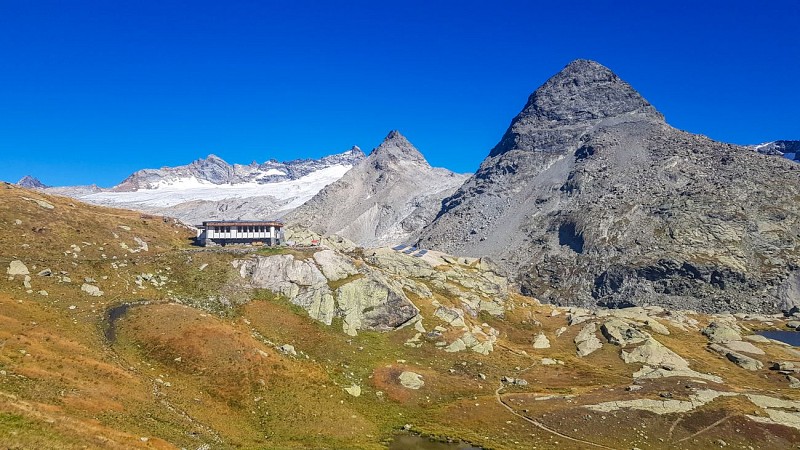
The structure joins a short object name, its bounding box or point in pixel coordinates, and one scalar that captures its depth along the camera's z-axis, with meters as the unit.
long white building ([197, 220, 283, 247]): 122.81
